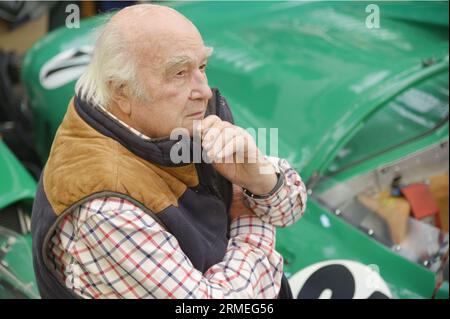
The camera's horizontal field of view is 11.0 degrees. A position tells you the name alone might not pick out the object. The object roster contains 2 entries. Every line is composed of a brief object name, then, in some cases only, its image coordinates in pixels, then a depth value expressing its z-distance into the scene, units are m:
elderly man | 4.17
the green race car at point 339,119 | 5.07
